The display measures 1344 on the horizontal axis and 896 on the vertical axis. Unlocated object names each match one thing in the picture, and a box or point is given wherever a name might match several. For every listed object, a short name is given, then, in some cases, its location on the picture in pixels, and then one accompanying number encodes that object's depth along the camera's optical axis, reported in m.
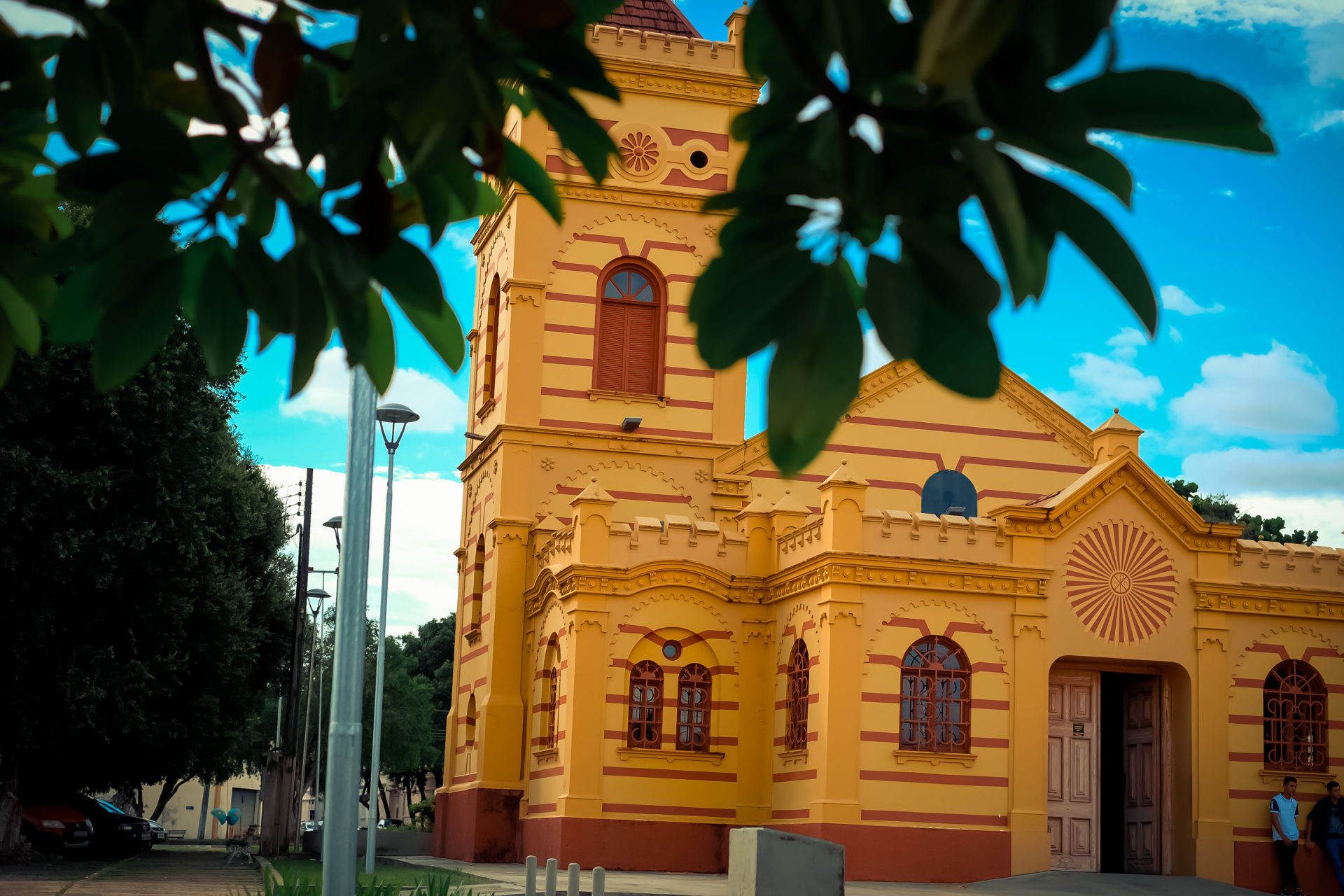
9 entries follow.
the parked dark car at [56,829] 31.30
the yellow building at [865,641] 21.34
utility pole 31.94
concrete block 12.16
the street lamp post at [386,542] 25.58
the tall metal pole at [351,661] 9.88
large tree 23.19
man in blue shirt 21.28
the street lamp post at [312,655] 40.72
